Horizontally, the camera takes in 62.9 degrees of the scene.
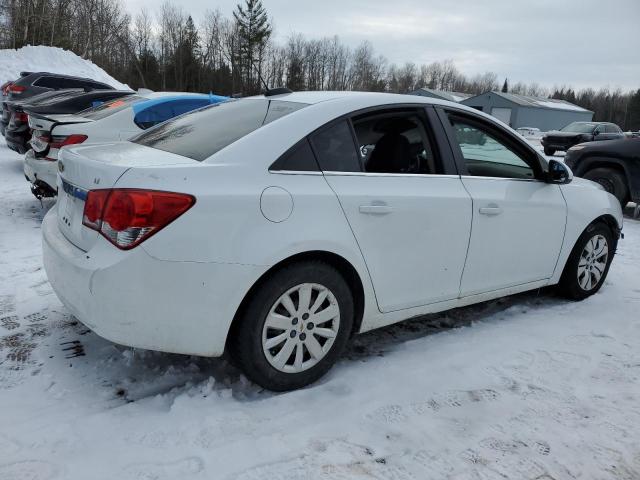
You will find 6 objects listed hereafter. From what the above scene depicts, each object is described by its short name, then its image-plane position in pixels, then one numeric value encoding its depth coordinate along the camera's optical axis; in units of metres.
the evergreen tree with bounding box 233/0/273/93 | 65.56
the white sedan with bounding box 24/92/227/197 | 5.80
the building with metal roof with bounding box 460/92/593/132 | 56.28
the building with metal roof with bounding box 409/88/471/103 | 56.88
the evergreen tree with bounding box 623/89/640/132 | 82.41
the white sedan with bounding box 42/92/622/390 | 2.37
